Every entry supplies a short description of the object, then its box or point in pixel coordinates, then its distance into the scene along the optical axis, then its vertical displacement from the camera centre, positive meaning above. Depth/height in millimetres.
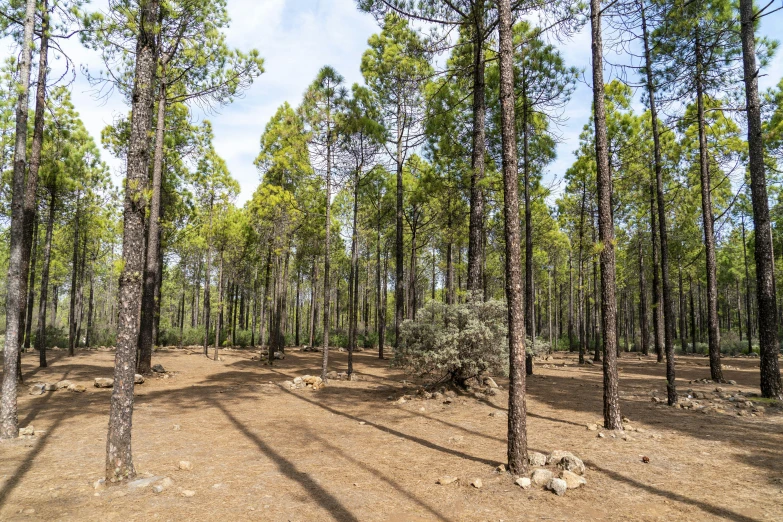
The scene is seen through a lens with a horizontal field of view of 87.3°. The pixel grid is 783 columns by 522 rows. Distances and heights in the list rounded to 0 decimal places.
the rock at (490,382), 11792 -2441
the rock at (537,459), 5598 -2211
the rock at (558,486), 4805 -2209
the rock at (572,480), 4961 -2207
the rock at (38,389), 10994 -2543
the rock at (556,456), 5652 -2187
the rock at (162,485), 4918 -2301
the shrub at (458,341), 10070 -1076
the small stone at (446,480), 5246 -2341
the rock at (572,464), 5324 -2181
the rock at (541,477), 5078 -2221
